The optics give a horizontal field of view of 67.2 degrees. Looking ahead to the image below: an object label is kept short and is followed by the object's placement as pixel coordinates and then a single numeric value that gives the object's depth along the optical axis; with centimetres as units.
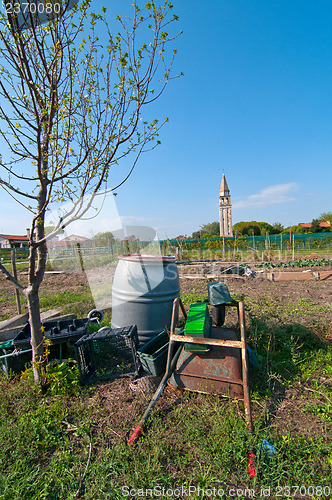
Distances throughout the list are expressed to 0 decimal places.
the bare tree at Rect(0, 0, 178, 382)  221
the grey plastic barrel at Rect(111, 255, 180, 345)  335
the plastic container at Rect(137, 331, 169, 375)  278
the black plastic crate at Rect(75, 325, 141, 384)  284
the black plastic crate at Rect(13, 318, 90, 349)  297
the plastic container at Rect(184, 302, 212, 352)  251
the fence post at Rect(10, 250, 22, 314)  536
